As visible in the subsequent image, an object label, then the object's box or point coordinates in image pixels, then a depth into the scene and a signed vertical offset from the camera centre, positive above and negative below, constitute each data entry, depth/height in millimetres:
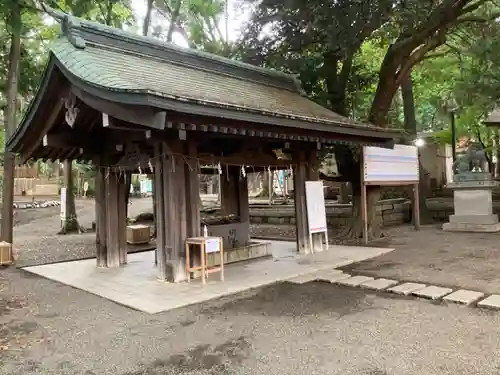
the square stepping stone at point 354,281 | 5857 -1402
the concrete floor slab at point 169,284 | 5469 -1435
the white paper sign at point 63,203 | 11903 -268
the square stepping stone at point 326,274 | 6323 -1417
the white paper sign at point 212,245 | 6184 -841
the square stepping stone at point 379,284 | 5559 -1390
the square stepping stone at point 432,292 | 5037 -1383
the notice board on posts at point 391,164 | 9633 +557
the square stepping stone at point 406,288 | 5273 -1386
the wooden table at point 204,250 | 6144 -923
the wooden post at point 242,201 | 9641 -278
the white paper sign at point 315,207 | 8617 -415
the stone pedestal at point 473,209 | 11602 -765
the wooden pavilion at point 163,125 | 5266 +1022
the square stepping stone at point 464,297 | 4758 -1381
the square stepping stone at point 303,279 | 6207 -1431
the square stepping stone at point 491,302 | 4492 -1368
